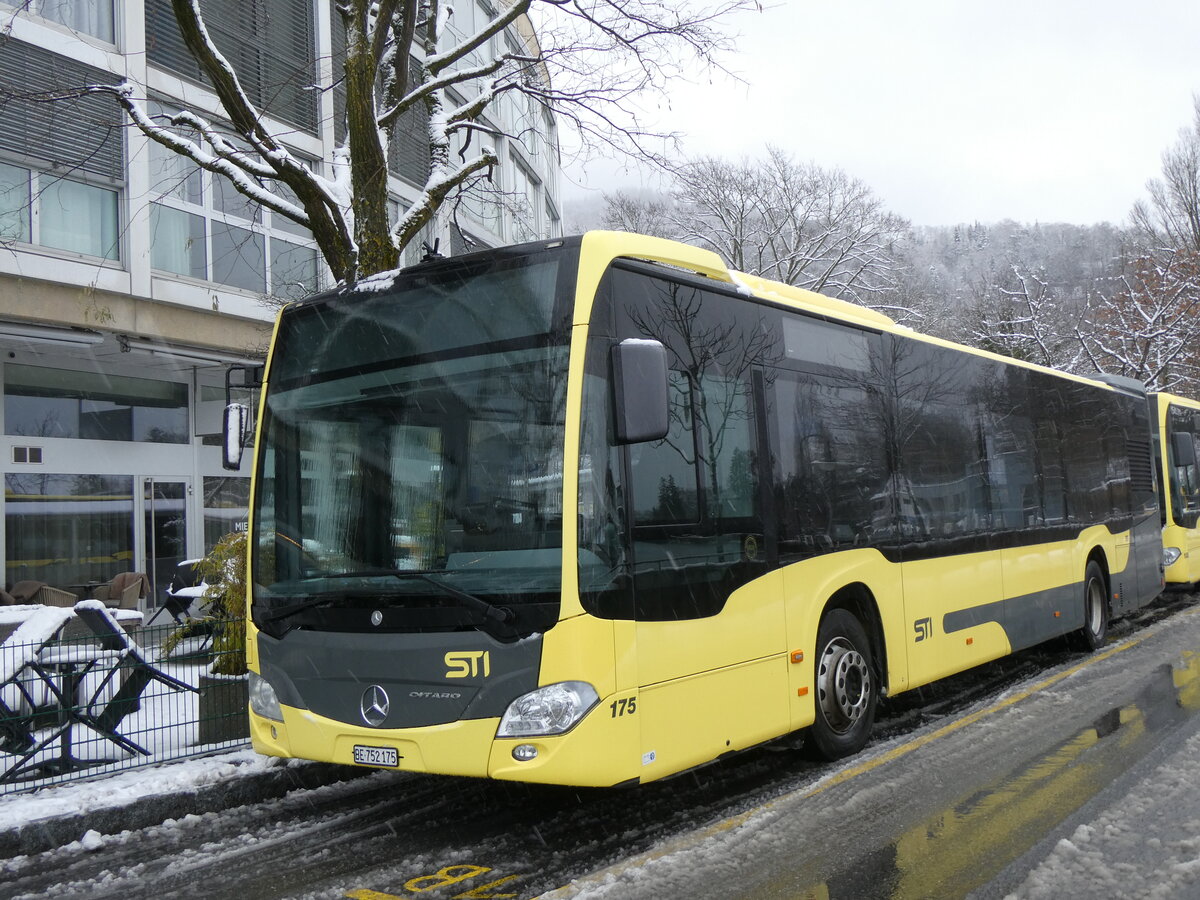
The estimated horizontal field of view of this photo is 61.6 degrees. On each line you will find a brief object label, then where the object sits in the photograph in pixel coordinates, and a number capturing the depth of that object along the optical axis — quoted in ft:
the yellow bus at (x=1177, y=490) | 50.29
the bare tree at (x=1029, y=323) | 112.47
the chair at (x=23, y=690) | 21.62
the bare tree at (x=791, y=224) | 113.09
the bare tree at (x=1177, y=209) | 128.67
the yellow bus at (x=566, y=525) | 15.80
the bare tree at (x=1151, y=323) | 104.83
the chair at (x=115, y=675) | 22.99
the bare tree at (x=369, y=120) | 27.71
